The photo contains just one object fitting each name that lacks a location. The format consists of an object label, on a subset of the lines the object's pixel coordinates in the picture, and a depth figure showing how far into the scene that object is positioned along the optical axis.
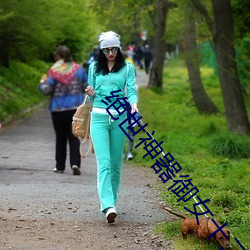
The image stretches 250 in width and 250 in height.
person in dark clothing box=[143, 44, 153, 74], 49.78
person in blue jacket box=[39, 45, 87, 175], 11.05
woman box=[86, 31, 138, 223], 7.38
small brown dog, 6.02
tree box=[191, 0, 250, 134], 15.97
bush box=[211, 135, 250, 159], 13.12
